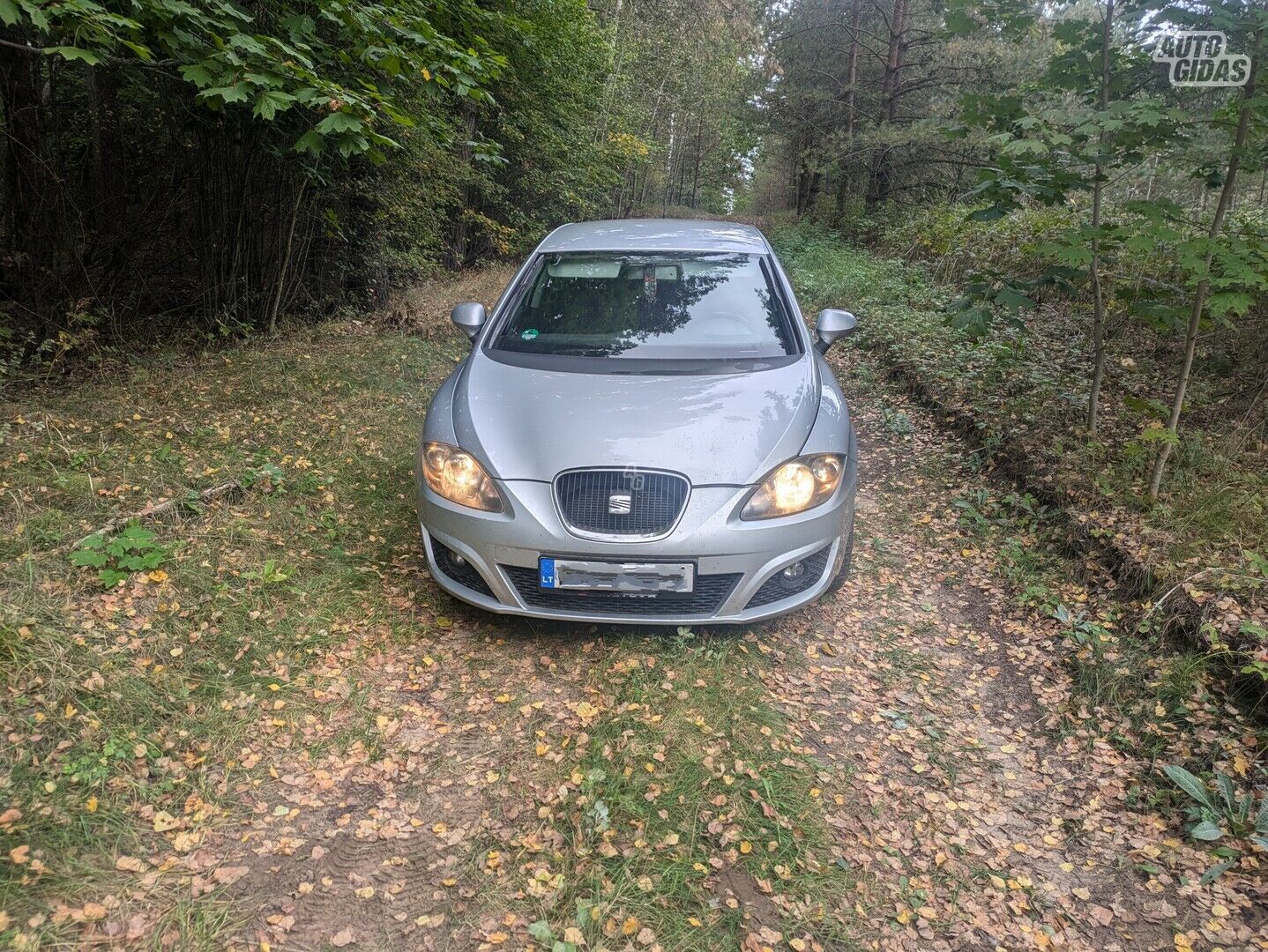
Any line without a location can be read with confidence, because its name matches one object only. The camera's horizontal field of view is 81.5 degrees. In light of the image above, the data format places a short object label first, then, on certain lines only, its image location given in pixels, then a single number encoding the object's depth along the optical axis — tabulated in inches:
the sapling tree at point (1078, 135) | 163.5
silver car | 117.7
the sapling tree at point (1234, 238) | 142.4
